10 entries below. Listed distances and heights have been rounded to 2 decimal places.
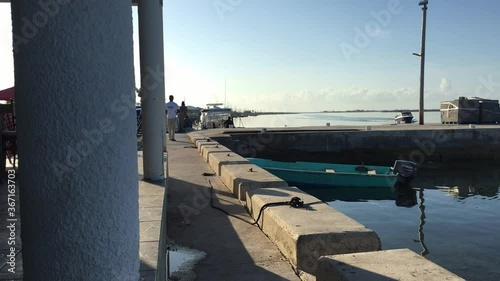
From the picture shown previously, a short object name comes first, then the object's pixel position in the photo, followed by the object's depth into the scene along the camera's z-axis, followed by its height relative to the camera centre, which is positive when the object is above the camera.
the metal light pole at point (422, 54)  26.00 +4.09
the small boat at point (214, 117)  34.03 +0.08
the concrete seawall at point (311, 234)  2.96 -1.10
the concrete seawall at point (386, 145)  22.02 -1.48
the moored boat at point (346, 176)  13.76 -1.99
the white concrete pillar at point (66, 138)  1.17 -0.06
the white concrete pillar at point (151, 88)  5.54 +0.43
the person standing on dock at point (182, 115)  25.55 +0.19
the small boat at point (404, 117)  41.34 +0.01
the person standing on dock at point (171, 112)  17.28 +0.23
